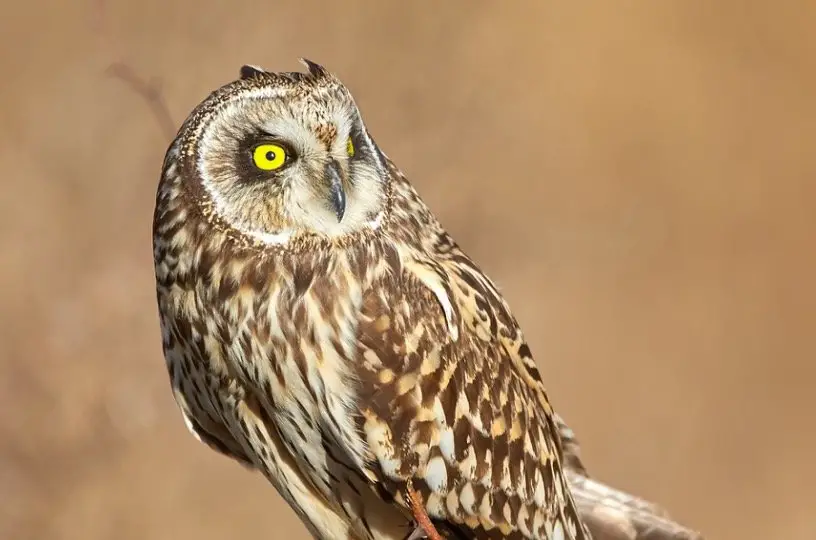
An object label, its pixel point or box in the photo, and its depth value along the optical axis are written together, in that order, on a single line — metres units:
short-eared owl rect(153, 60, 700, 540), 4.01
